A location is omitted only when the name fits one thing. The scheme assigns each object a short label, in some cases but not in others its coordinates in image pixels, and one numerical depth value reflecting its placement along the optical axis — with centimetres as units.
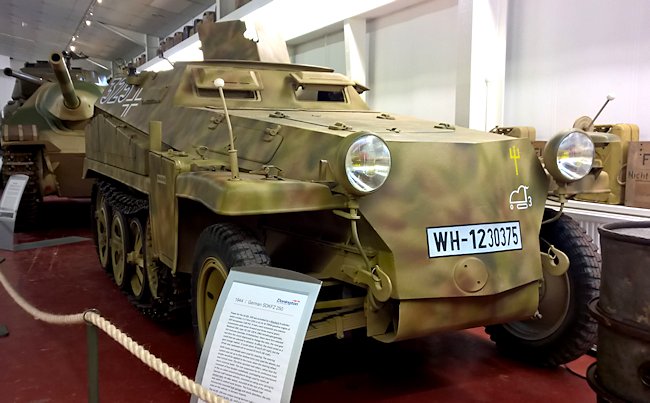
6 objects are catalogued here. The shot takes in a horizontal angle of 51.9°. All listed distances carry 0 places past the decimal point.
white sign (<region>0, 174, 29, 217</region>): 659
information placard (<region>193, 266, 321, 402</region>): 204
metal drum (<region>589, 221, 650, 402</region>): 257
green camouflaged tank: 829
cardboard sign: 524
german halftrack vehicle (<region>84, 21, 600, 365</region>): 307
